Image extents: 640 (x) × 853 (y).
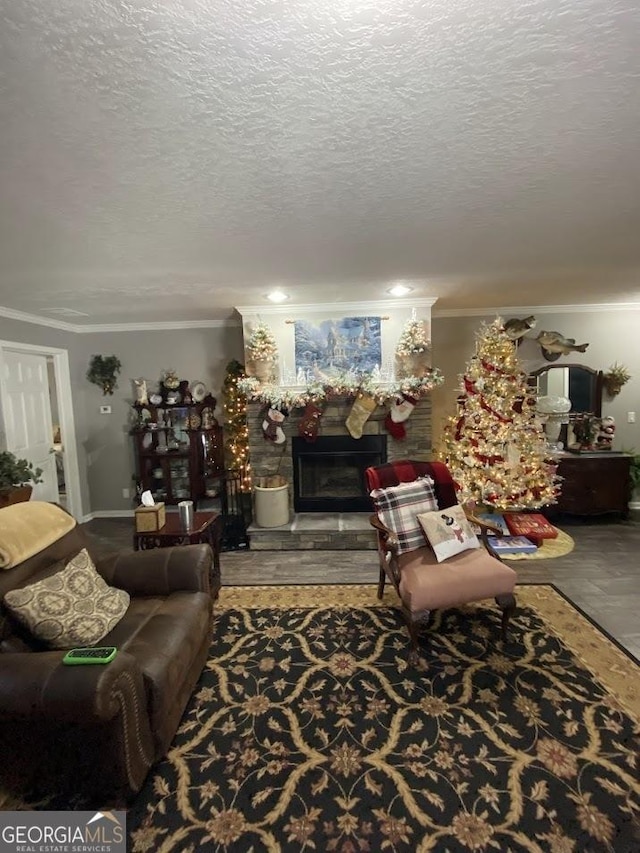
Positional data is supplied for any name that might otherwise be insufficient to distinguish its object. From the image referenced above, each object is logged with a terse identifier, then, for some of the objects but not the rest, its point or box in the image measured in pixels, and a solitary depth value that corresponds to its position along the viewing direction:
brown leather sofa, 1.46
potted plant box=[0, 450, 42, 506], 3.46
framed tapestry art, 4.46
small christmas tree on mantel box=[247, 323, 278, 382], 4.31
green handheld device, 1.53
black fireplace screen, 4.57
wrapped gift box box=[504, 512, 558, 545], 4.04
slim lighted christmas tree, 4.79
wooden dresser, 4.45
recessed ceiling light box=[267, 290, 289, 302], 3.83
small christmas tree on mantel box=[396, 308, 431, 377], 4.29
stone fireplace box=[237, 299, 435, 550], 4.39
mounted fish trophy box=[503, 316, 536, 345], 4.45
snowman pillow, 2.66
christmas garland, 4.30
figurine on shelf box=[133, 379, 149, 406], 4.95
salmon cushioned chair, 2.40
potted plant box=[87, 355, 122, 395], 5.09
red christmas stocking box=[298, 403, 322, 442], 4.44
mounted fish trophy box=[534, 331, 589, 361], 4.65
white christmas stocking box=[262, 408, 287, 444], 4.45
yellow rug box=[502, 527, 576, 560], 3.76
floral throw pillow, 1.79
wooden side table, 3.04
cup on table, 3.12
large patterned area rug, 1.50
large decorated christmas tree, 4.08
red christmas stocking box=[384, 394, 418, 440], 4.37
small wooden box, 3.05
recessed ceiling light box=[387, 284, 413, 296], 3.74
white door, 4.18
